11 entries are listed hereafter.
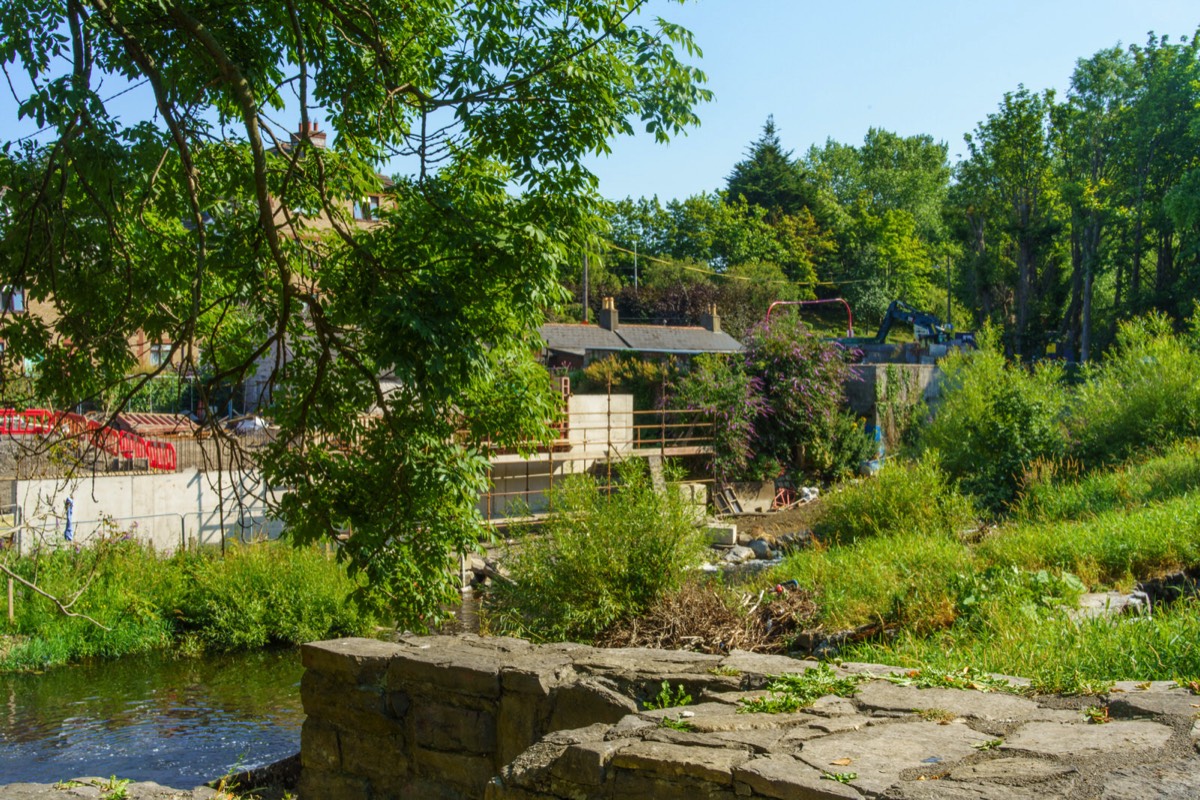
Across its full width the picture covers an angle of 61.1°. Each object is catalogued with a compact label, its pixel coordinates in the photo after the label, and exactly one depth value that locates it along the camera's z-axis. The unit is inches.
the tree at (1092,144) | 1402.6
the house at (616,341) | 1115.3
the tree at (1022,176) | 1446.9
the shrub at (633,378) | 921.5
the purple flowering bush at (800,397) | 820.0
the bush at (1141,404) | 607.2
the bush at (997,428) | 591.5
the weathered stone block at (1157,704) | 134.4
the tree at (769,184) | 2053.4
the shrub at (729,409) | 808.9
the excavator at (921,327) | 1251.2
